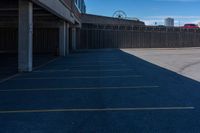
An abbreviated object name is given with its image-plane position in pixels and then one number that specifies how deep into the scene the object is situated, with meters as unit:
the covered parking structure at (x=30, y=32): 8.06
